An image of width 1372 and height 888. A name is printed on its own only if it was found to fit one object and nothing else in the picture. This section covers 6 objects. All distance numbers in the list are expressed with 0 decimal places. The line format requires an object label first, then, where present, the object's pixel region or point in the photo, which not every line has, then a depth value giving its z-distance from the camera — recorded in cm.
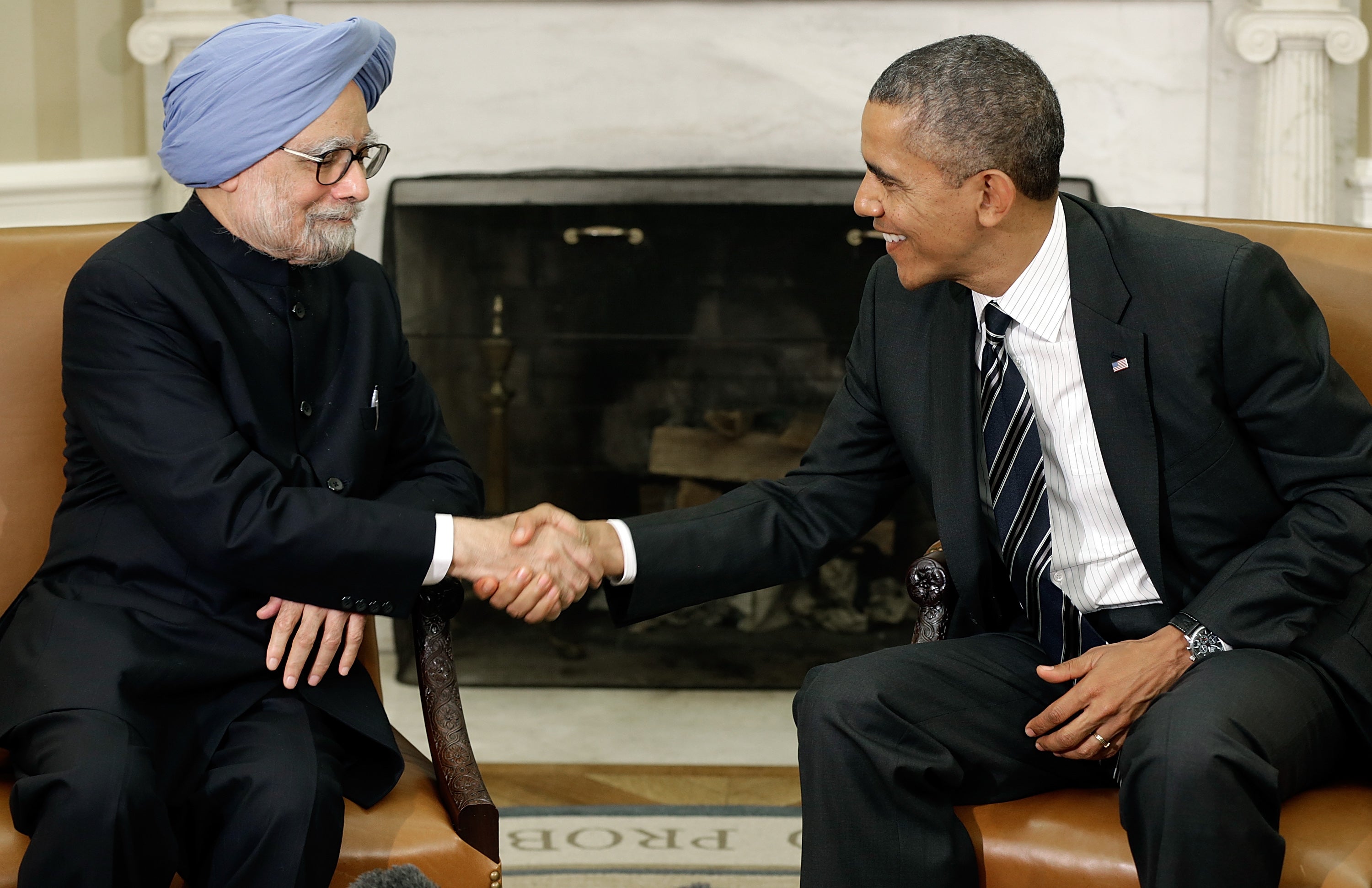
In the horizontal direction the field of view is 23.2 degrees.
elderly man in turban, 298
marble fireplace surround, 424
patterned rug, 368
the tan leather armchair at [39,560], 301
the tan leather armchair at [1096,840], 293
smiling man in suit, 301
